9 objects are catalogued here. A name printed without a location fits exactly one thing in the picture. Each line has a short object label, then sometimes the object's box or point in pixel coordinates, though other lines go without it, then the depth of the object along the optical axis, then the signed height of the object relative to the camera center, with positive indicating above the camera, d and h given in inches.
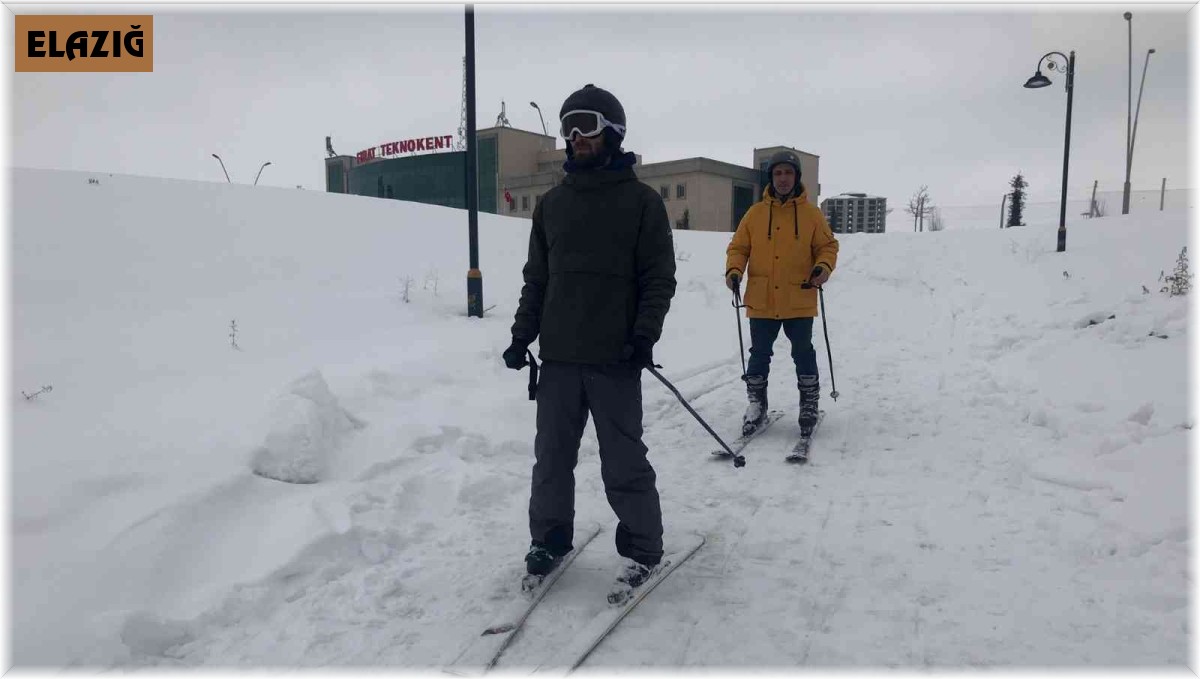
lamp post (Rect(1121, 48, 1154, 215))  1062.5 +122.1
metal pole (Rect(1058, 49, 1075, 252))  679.1 +86.2
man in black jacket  131.0 -12.3
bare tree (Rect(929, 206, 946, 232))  2640.3 +97.0
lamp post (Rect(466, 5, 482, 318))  352.2 +18.4
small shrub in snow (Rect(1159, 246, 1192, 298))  322.0 -14.2
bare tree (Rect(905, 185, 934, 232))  2755.9 +139.6
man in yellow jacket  218.1 -5.6
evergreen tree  2620.6 +153.5
